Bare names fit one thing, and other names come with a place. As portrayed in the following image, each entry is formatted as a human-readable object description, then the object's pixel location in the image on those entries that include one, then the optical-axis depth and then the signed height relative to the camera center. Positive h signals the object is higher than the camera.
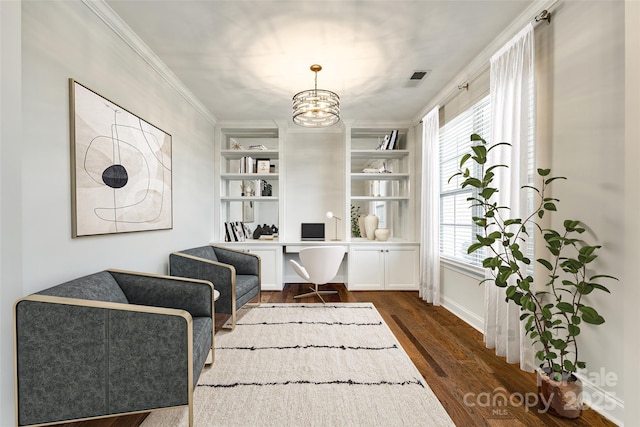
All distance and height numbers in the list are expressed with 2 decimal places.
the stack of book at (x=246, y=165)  4.97 +0.70
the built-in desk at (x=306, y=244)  4.82 -0.53
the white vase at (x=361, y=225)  5.36 -0.27
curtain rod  2.23 +1.40
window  3.21 +0.23
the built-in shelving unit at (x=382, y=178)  5.05 +0.52
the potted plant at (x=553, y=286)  1.78 -0.51
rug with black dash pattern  1.80 -1.18
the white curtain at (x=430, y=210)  4.06 -0.01
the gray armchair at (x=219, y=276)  3.11 -0.67
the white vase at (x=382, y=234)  5.00 -0.39
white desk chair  3.95 -0.69
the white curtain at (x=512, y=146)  2.32 +0.49
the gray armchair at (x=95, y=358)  1.53 -0.74
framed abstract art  2.02 +0.31
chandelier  3.11 +1.05
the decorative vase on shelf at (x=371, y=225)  5.16 -0.25
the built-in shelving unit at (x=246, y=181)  4.98 +0.47
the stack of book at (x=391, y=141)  4.98 +1.08
